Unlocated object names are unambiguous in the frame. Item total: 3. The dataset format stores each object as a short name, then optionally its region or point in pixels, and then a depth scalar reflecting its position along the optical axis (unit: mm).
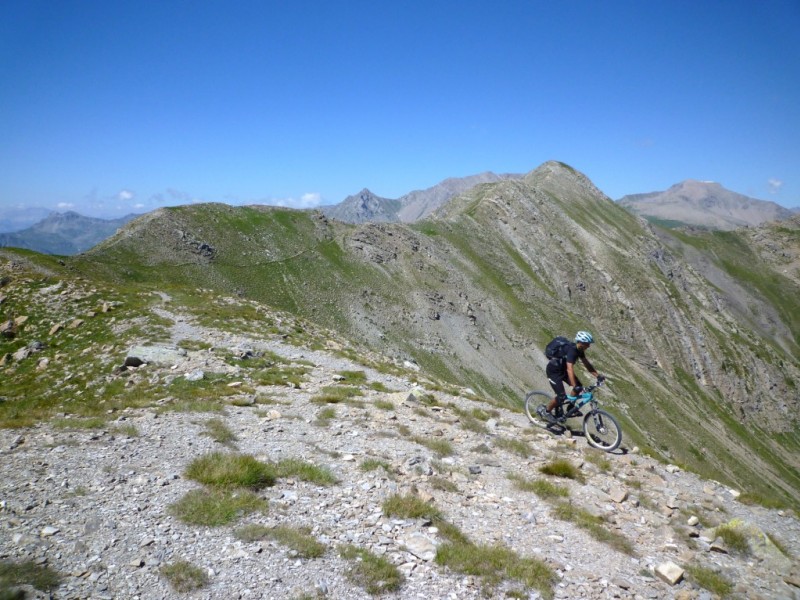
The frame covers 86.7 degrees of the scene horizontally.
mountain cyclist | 14297
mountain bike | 14297
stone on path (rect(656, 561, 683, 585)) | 7879
